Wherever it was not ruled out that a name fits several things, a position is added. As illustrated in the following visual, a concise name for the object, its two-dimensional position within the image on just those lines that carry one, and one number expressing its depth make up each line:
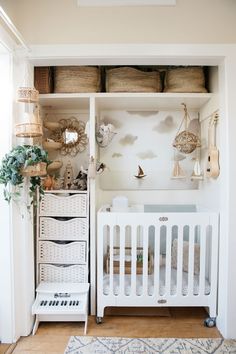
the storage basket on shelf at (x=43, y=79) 2.25
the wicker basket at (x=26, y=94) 1.81
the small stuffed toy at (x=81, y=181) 2.36
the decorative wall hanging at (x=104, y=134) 2.35
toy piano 2.04
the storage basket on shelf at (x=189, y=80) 2.26
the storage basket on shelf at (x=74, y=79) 2.24
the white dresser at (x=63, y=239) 2.20
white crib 2.10
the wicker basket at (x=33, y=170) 1.80
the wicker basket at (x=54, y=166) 2.38
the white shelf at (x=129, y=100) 2.23
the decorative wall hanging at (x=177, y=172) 2.49
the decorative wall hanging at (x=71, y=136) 2.52
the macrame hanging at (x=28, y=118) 1.79
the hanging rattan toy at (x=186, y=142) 2.38
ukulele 2.08
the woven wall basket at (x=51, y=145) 2.31
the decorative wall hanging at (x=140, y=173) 2.60
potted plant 1.75
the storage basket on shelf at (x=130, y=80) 2.26
